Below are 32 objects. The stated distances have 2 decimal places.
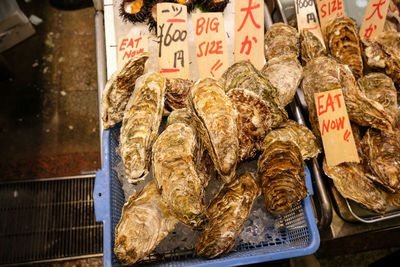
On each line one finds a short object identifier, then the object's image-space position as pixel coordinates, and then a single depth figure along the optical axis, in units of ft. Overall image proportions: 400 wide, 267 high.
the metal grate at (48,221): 2.50
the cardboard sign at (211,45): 1.83
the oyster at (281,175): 1.50
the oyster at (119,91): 1.62
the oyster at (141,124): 1.46
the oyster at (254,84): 1.62
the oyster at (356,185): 1.71
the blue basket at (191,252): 1.45
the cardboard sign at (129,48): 1.82
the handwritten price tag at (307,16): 2.06
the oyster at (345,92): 1.73
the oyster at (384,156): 1.73
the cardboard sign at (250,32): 1.83
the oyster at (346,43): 1.93
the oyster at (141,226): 1.40
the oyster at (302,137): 1.68
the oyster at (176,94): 1.69
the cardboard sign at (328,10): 1.99
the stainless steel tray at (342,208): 1.74
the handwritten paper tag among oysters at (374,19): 1.98
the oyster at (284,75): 1.76
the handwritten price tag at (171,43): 1.83
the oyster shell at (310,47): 1.90
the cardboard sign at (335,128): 1.67
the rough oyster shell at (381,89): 1.87
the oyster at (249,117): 1.55
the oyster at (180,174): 1.36
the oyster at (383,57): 1.95
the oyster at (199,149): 1.50
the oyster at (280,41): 1.92
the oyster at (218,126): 1.42
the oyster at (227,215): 1.47
